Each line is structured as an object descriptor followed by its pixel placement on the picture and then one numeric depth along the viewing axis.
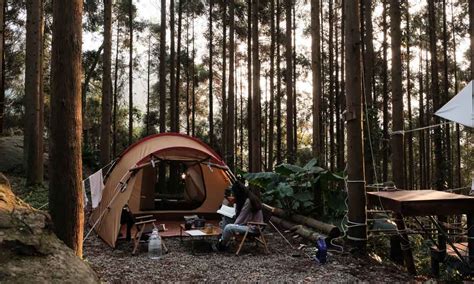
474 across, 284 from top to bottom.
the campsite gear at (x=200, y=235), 7.25
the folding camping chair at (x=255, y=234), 6.65
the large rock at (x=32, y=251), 2.74
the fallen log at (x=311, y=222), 6.90
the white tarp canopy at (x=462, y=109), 6.02
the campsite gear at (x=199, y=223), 8.45
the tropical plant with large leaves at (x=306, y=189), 8.04
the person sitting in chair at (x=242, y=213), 6.75
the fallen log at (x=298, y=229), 7.19
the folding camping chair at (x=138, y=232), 6.59
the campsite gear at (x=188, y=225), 8.35
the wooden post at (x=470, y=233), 4.91
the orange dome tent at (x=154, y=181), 7.56
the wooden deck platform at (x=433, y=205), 4.66
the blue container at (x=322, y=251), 5.80
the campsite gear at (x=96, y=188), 8.07
